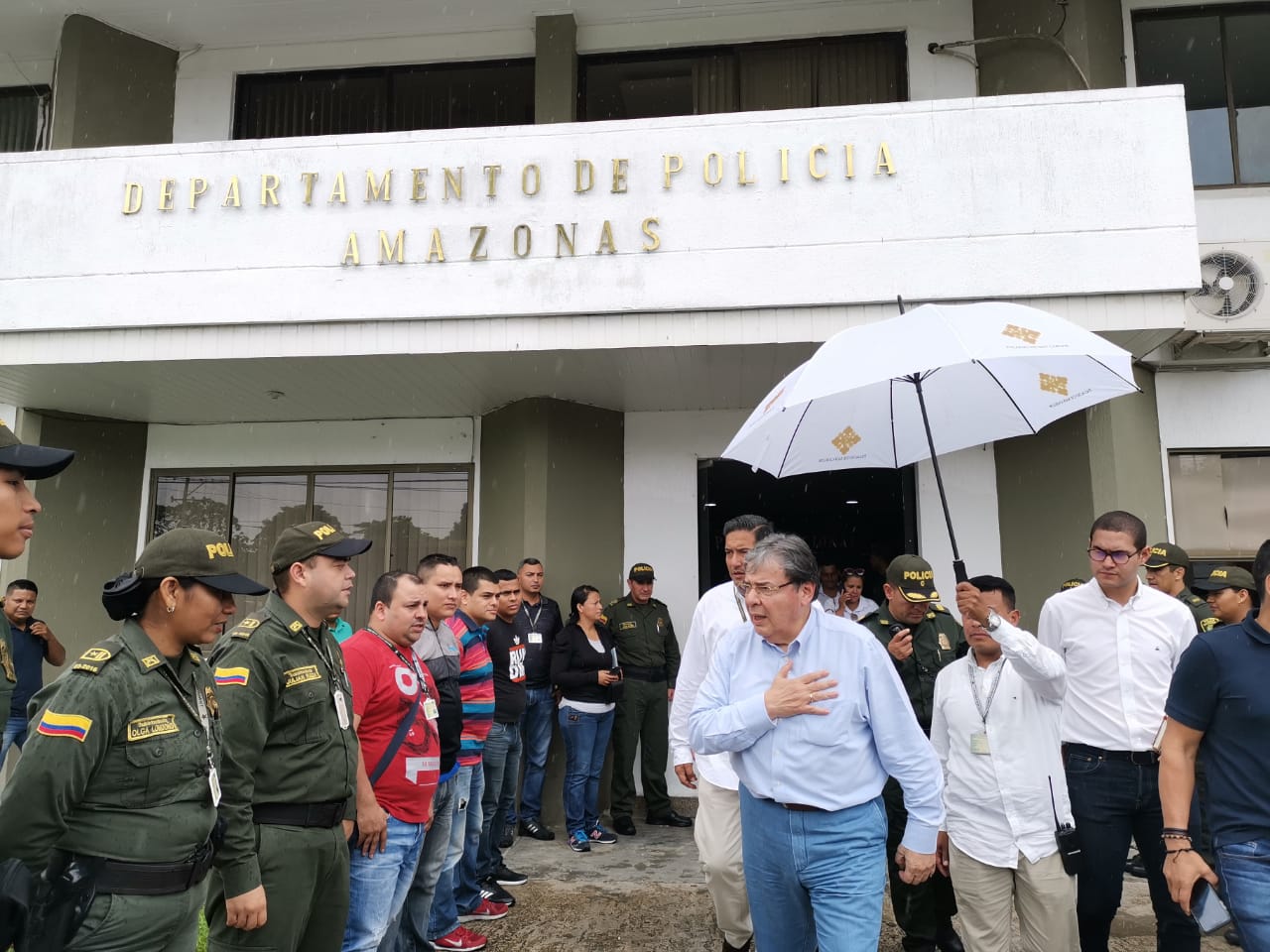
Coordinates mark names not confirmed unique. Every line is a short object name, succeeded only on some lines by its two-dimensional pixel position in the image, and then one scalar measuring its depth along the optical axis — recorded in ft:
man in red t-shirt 10.77
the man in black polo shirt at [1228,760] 8.39
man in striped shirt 14.61
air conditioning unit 23.41
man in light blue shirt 9.02
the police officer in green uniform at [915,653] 14.20
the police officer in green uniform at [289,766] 8.63
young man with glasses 11.96
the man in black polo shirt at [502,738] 18.06
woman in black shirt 21.98
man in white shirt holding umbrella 11.27
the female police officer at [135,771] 6.85
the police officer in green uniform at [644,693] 23.86
